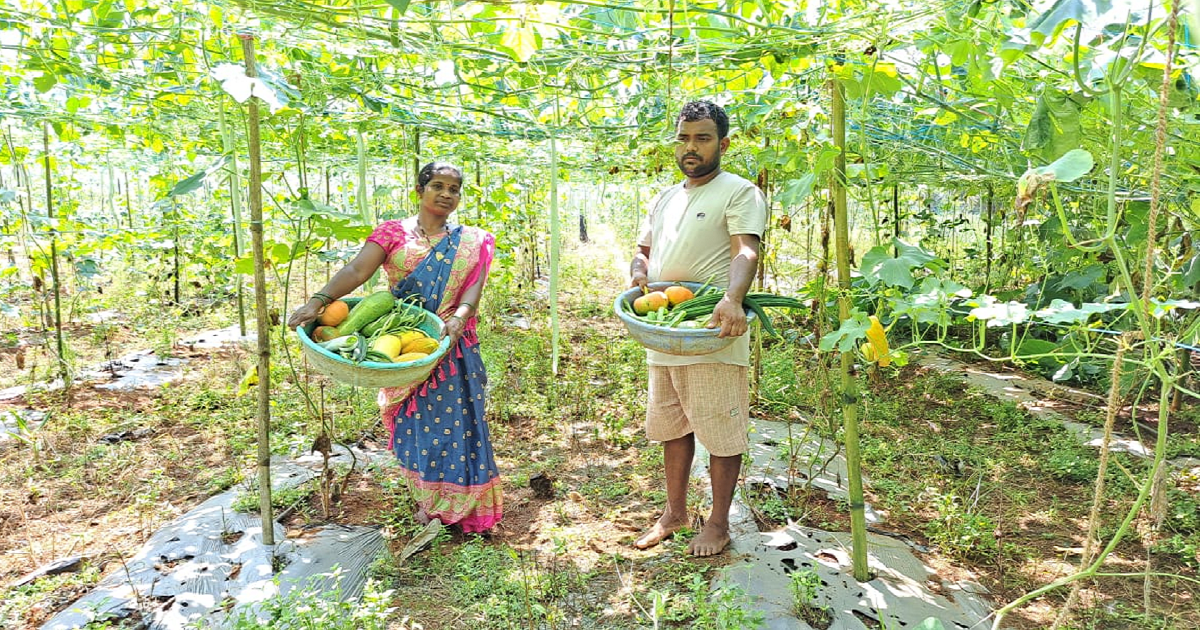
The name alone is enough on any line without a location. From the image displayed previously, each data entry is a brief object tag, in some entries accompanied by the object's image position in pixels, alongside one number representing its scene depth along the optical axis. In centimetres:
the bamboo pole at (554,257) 402
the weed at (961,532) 285
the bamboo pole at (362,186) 423
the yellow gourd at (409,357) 245
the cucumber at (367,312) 258
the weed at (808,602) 223
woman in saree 292
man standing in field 253
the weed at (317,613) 194
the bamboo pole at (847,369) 226
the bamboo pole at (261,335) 256
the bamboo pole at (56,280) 467
